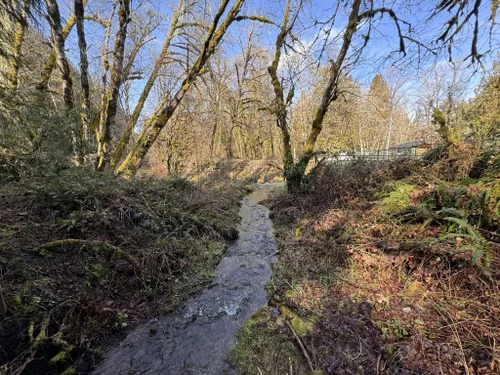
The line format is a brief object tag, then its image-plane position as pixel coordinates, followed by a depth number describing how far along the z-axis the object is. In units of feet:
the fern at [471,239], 8.71
